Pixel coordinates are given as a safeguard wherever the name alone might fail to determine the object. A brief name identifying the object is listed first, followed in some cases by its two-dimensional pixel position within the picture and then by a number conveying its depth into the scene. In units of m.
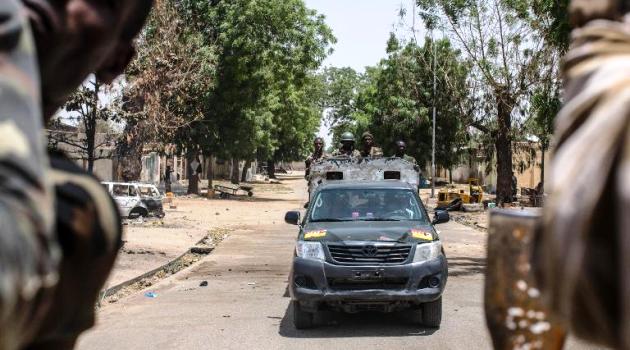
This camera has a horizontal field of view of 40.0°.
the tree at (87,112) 19.34
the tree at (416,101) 35.46
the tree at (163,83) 27.42
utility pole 35.59
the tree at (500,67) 28.08
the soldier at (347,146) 17.58
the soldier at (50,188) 1.22
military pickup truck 9.64
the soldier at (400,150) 17.31
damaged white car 26.42
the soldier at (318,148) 19.12
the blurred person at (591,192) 1.29
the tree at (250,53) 38.66
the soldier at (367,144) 17.44
